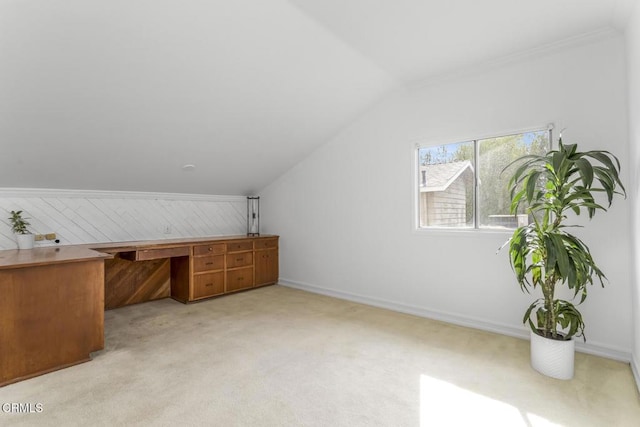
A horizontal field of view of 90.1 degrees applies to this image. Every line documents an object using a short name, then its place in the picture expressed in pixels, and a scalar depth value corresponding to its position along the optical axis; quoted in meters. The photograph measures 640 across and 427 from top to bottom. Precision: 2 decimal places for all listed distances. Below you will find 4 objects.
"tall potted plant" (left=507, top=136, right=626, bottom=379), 2.19
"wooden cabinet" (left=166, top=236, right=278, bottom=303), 4.15
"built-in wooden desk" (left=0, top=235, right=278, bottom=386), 2.21
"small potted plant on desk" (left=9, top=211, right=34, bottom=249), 3.17
